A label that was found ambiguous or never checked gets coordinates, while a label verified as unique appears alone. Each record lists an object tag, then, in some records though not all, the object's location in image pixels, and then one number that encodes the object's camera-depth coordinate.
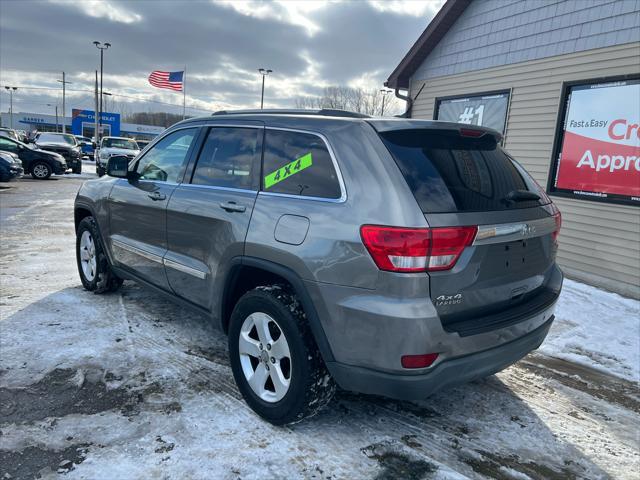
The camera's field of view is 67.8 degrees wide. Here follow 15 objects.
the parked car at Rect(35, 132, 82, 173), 21.27
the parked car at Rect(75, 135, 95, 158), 35.94
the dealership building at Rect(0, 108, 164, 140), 63.59
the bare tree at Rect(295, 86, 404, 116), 47.53
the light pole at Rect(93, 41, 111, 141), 36.22
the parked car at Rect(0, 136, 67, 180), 17.73
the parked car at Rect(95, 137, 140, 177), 20.67
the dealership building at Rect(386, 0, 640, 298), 6.59
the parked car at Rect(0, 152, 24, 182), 14.74
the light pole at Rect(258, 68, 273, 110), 35.54
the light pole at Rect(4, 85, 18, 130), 87.54
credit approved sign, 6.54
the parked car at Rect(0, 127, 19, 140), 25.35
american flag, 27.86
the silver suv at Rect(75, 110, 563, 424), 2.30
